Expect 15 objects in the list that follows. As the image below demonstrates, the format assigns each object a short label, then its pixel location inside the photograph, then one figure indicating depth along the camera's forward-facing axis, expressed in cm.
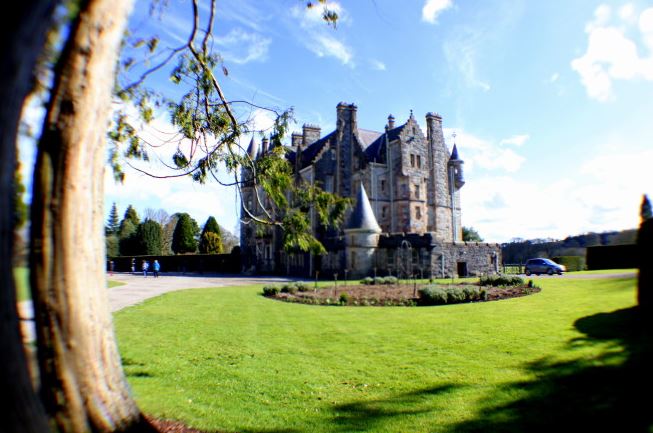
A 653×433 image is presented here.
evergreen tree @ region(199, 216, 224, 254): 6009
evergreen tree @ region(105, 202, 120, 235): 7112
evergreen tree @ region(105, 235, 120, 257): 5832
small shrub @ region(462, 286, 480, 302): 1509
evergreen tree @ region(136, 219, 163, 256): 5803
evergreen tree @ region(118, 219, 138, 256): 5872
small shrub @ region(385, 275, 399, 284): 2362
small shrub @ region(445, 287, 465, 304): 1477
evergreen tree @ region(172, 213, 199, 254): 6103
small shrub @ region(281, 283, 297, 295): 1981
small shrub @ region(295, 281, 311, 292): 2047
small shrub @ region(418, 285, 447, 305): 1477
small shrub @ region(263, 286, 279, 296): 1940
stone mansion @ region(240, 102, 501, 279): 2972
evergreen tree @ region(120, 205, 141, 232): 6799
